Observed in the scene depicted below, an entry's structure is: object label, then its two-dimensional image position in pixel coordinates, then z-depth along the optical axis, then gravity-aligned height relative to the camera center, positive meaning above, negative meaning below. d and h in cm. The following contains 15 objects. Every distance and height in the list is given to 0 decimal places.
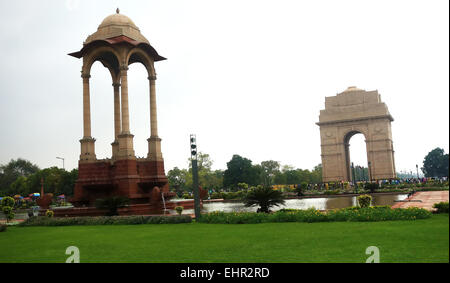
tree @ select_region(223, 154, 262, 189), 7534 +59
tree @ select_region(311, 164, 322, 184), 9630 -103
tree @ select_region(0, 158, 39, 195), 8438 +371
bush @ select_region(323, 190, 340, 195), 3725 -199
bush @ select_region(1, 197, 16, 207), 2829 -105
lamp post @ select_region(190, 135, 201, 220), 1611 +16
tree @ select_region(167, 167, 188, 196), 8475 +41
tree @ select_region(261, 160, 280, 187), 9046 +157
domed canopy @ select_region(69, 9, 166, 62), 2425 +938
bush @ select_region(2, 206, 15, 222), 2180 -140
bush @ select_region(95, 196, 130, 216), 1981 -111
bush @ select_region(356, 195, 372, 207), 1642 -131
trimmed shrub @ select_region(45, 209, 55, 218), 2134 -154
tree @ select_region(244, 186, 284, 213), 1664 -98
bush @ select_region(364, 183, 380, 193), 3515 -160
